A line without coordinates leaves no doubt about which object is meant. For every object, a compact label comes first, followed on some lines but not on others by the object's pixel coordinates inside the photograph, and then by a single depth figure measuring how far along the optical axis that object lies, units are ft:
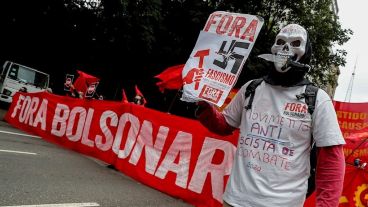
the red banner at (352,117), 24.77
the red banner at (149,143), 23.16
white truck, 60.29
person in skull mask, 7.53
